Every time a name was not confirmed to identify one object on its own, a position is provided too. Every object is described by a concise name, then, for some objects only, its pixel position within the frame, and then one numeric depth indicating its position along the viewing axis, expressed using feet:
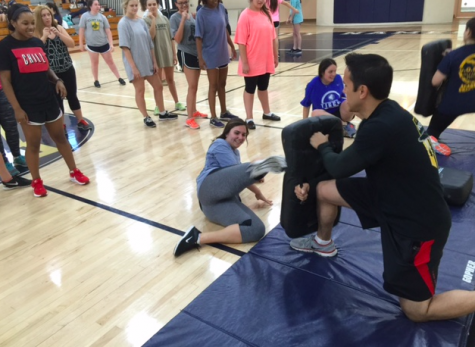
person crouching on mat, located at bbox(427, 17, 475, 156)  11.30
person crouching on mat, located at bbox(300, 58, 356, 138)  12.85
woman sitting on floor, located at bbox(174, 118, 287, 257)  8.68
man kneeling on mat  5.59
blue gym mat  6.16
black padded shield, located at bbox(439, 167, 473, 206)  9.25
